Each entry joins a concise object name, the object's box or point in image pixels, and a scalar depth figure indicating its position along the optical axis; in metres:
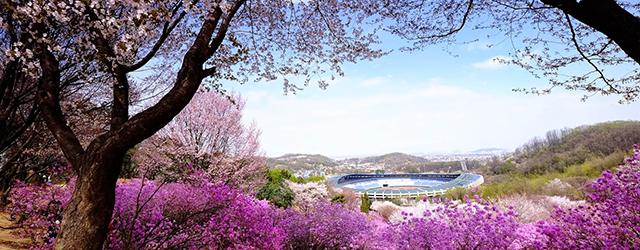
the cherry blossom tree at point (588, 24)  2.19
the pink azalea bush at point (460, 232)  3.76
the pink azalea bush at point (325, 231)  5.82
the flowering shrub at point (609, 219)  2.64
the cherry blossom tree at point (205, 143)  8.84
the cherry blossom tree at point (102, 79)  1.96
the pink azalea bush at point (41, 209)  3.76
